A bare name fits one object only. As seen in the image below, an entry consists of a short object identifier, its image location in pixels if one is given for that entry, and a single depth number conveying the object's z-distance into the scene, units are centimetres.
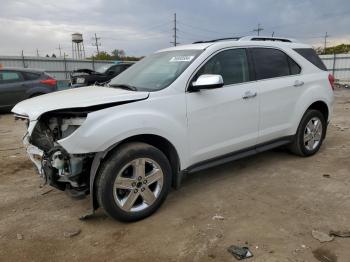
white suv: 335
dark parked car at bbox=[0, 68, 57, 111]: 1112
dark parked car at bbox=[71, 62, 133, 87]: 1218
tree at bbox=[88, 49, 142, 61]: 5075
